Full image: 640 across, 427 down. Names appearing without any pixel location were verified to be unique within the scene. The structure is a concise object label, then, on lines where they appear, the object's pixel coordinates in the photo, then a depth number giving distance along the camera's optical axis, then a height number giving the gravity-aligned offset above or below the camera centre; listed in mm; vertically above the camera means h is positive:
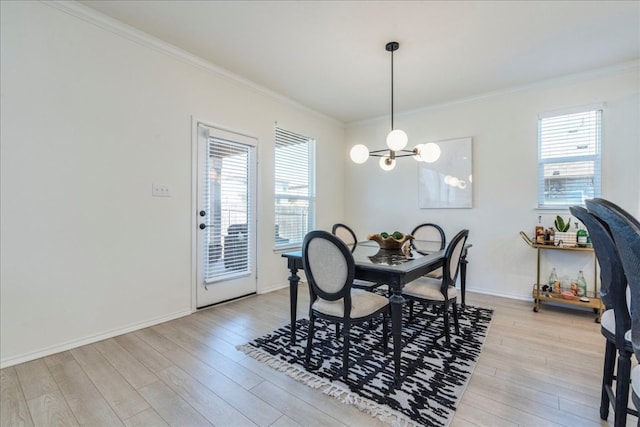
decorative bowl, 2572 -264
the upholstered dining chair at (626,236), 875 -69
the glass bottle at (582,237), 3133 -260
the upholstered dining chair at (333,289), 1854 -525
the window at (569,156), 3273 +664
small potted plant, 3244 -238
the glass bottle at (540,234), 3335 -253
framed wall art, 4039 +495
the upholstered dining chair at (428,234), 3395 -287
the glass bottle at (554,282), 3256 -791
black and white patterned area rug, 1631 -1091
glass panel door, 3197 -67
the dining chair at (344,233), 3691 -287
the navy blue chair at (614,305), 1311 -435
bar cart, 2992 -902
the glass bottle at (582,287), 3143 -802
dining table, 1838 -397
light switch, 2807 +190
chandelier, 2702 +555
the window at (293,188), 4207 +355
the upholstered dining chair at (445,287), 2246 -614
